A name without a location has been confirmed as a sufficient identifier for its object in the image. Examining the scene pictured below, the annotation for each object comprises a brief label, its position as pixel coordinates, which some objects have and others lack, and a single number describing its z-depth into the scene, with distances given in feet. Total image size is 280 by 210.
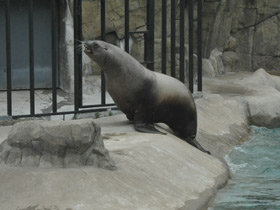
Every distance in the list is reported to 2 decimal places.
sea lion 42.40
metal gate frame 49.47
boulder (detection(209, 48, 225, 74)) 84.18
